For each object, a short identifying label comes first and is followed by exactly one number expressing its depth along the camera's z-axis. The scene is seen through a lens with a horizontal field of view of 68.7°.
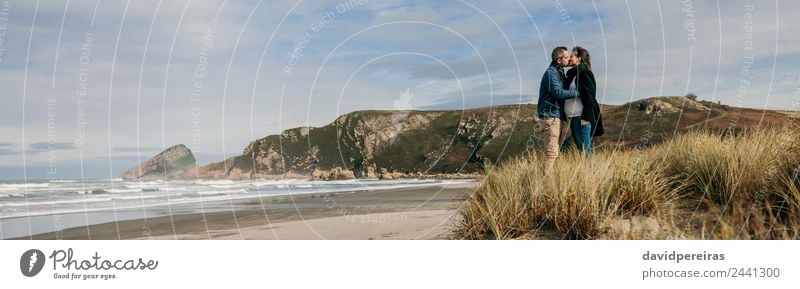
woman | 9.49
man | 9.13
